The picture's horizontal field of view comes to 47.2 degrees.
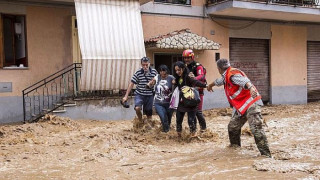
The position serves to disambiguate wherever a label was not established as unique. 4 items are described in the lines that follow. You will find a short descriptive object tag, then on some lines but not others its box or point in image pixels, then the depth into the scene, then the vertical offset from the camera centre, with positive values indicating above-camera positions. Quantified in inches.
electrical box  413.8 -21.5
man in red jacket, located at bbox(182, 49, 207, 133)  273.1 -3.3
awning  420.2 +29.8
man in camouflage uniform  222.8 -20.7
